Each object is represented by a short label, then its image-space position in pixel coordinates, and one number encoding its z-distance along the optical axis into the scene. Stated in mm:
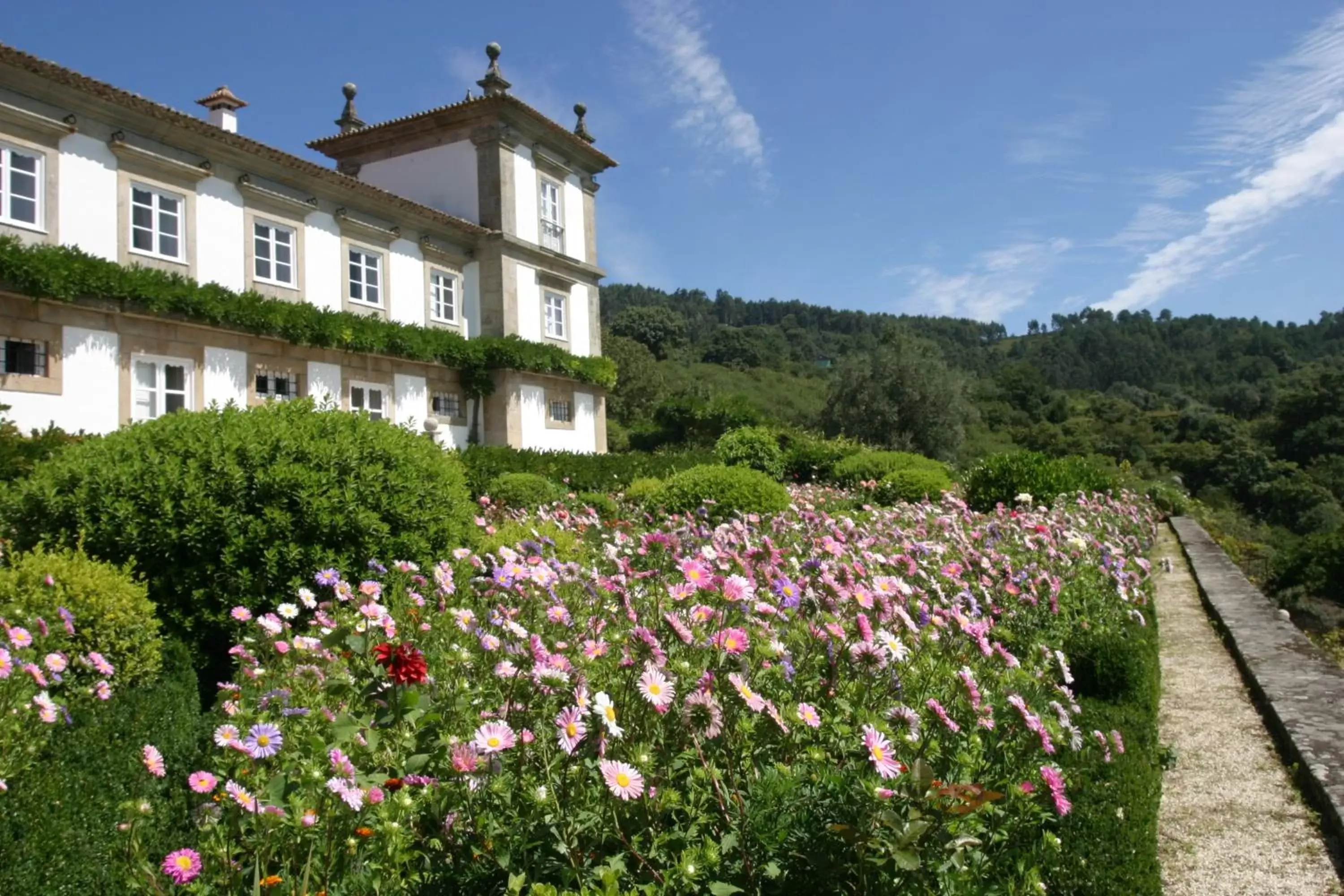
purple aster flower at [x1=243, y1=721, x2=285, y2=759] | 1817
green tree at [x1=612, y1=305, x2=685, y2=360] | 62688
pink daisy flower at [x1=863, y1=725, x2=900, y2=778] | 1737
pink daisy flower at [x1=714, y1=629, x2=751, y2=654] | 2045
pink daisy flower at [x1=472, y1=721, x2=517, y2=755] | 1688
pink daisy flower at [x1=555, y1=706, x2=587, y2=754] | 1560
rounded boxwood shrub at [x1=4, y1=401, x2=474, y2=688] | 4352
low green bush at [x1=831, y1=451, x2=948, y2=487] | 15141
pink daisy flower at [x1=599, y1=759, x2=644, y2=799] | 1541
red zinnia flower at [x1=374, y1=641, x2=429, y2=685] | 1763
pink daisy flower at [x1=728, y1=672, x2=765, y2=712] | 1816
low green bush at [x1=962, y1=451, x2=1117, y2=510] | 11773
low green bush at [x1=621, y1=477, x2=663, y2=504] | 11359
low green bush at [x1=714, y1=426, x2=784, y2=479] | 19078
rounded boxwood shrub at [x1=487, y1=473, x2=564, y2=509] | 10508
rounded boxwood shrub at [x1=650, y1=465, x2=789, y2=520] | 9094
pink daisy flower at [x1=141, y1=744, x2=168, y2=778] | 2168
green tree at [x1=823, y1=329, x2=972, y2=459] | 31875
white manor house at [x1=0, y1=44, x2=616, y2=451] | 11914
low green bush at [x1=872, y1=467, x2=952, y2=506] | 12578
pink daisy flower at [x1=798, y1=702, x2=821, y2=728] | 1924
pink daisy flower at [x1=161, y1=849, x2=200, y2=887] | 1610
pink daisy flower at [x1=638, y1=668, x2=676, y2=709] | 1742
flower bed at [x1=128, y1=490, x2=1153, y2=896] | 1703
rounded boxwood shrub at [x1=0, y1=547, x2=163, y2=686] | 3479
